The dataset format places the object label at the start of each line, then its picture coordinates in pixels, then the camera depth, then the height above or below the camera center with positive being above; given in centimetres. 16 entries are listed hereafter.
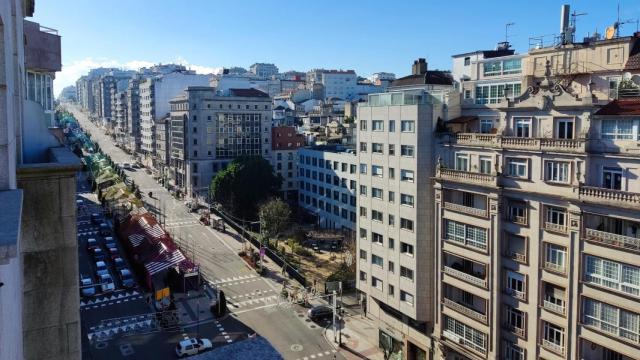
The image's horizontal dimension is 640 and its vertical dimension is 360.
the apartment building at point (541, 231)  2727 -519
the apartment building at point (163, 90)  14350 +1529
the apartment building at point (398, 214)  3869 -561
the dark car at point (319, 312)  5050 -1645
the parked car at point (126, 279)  5709 -1521
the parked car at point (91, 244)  6974 -1385
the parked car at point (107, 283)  5544 -1518
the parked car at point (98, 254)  6600 -1426
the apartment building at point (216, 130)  10494 +284
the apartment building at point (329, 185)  8225 -709
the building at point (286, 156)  10189 -248
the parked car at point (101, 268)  5997 -1471
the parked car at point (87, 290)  5400 -1534
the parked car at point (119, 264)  6272 -1469
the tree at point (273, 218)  7531 -1078
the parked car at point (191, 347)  4181 -1649
